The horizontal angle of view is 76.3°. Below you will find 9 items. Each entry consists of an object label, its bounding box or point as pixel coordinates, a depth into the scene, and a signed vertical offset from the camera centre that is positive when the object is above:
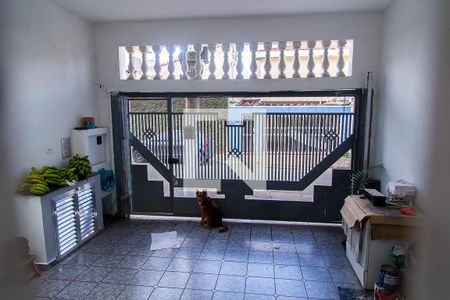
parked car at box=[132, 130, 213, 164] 3.99 -0.40
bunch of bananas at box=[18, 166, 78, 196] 2.72 -0.62
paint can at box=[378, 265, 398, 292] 2.25 -1.27
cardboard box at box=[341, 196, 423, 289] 2.34 -0.99
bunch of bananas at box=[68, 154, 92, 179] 3.31 -0.56
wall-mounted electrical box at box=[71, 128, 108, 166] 3.51 -0.33
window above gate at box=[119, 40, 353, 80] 3.64 +0.74
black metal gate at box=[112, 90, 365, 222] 3.78 -0.52
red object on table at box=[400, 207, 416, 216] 2.36 -0.79
